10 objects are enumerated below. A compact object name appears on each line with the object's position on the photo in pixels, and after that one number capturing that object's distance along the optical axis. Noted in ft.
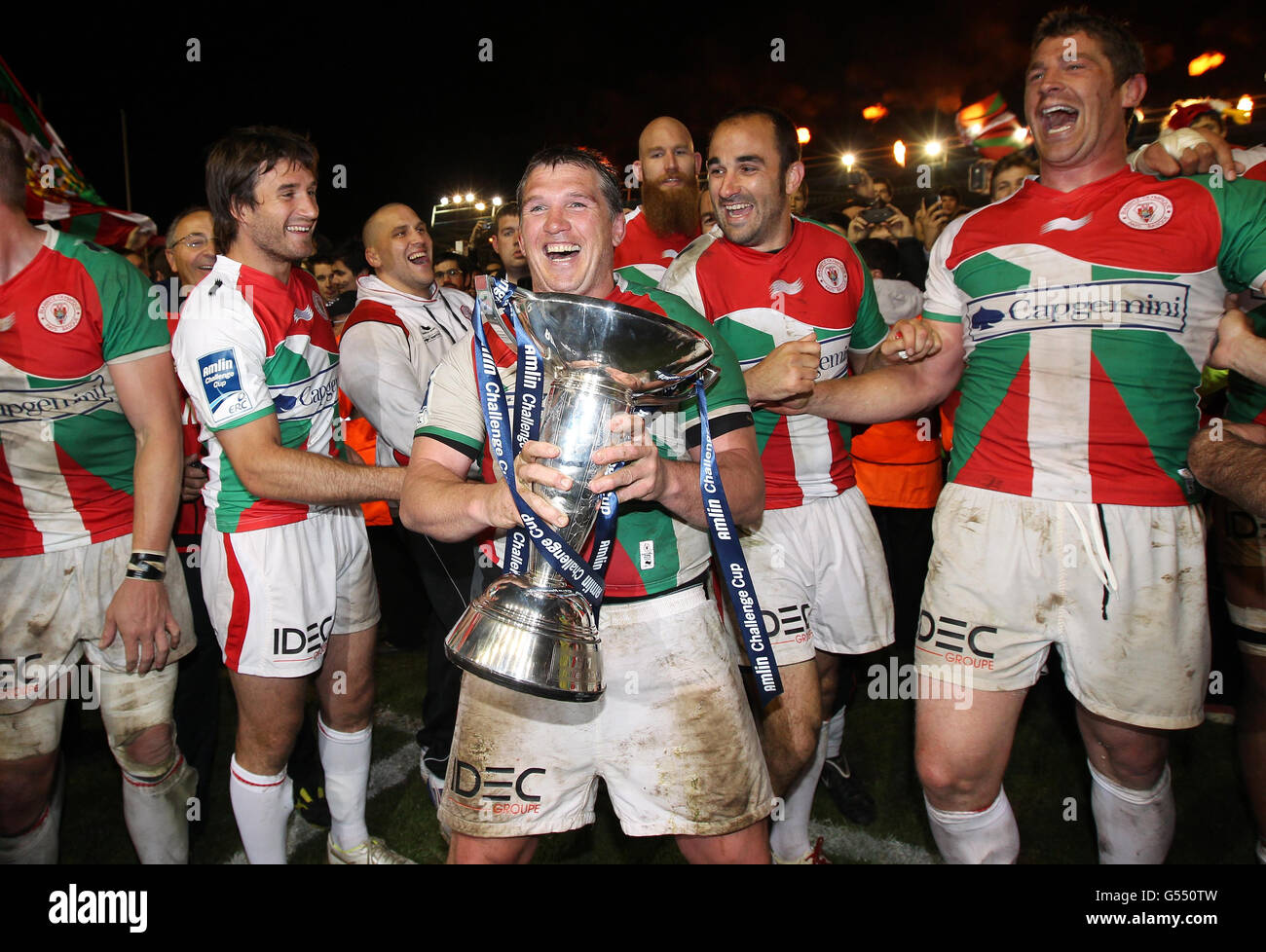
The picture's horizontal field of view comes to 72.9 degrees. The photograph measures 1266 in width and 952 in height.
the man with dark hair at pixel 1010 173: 16.30
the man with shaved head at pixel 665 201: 14.10
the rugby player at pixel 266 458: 8.77
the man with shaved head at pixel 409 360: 11.82
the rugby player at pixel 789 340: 10.43
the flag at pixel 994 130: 31.01
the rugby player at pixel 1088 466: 7.90
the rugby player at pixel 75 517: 8.75
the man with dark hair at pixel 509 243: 16.51
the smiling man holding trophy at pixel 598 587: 5.87
